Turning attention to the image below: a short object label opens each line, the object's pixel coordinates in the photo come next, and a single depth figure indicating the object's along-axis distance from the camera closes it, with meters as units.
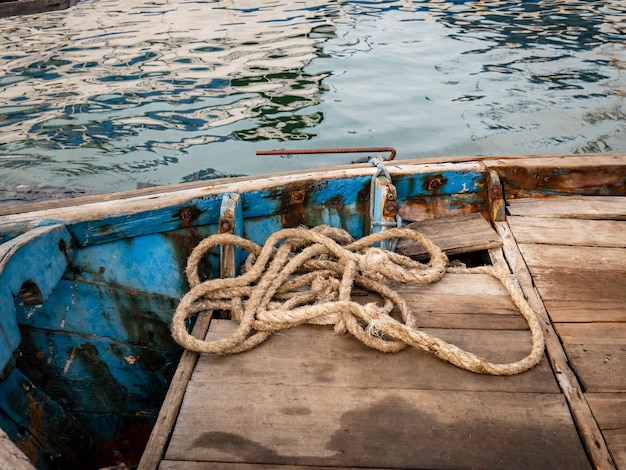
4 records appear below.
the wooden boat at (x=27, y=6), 13.06
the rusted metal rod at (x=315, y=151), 2.72
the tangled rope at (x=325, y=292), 1.67
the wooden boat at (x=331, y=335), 1.40
